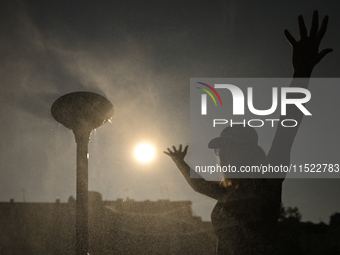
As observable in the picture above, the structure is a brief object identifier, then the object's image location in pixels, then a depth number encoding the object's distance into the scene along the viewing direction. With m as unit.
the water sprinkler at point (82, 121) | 2.75
